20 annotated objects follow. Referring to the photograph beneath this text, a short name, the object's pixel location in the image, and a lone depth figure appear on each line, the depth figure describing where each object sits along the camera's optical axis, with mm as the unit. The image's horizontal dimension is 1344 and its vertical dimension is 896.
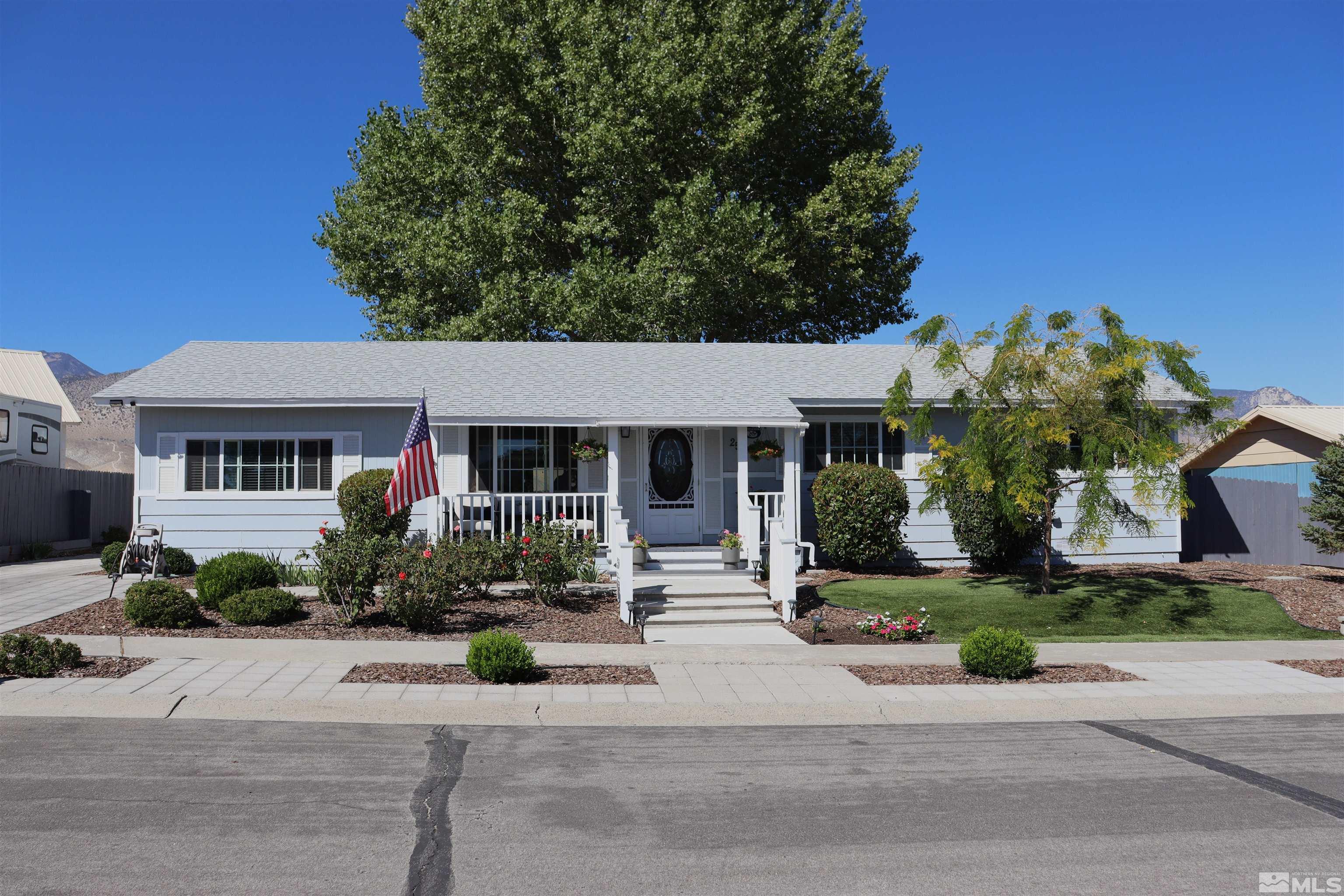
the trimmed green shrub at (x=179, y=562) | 15828
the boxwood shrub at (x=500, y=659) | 8750
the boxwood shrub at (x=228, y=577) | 12375
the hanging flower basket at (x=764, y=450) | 15797
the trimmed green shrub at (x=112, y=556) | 15469
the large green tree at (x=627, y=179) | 24312
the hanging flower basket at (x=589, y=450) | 15625
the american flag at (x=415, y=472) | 12211
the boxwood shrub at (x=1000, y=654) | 9352
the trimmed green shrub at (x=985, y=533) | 16125
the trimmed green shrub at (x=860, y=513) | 15594
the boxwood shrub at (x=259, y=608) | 11469
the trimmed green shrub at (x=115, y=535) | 23203
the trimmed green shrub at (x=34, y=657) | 8523
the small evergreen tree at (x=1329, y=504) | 15297
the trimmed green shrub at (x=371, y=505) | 15641
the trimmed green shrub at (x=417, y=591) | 11156
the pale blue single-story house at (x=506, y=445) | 15695
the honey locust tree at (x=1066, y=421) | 12633
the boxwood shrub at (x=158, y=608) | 11109
